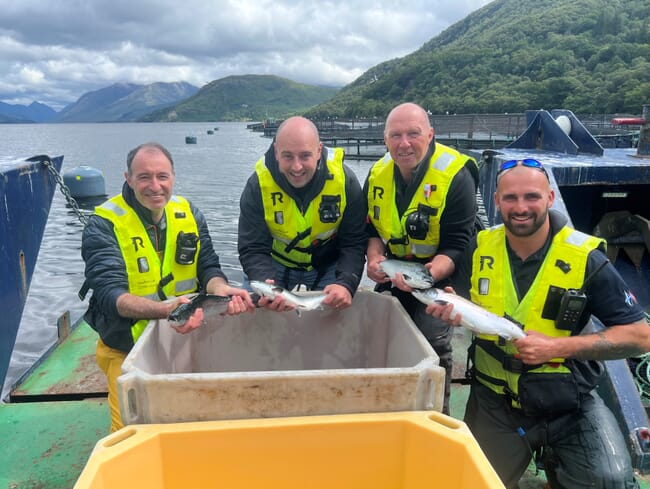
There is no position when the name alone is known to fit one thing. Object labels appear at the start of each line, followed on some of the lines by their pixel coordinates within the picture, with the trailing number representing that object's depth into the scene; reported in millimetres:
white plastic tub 1963
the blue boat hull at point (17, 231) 4371
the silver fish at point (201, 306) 2643
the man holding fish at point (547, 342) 2742
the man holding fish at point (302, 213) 3635
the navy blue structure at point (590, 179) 5203
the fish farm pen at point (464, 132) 44750
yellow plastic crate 1835
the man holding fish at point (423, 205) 3566
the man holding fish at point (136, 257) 3188
